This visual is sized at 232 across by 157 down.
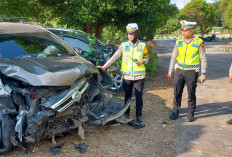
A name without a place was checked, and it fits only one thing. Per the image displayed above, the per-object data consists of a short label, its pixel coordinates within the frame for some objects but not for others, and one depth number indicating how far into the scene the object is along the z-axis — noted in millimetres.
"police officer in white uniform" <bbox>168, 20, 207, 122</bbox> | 5250
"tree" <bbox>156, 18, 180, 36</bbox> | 53594
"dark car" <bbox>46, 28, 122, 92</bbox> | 6977
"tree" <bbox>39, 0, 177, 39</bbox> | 10414
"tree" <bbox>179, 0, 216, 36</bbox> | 46844
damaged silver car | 3643
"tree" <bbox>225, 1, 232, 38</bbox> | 35281
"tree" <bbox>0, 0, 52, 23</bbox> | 11080
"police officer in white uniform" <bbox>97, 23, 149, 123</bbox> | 5047
